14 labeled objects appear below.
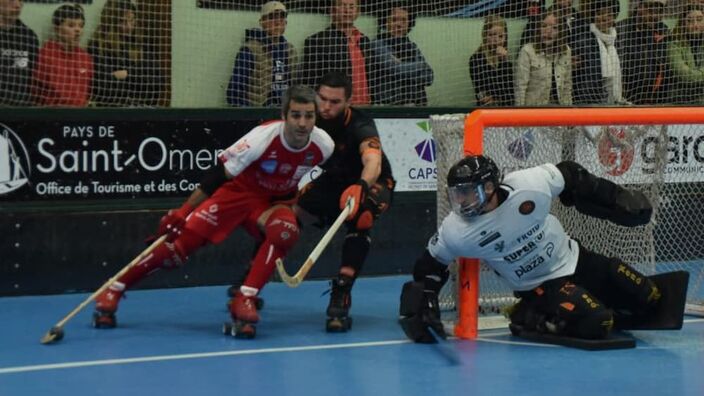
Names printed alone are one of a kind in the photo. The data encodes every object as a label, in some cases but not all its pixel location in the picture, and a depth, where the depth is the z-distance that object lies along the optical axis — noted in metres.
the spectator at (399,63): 17.94
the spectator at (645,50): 19.30
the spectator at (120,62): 16.31
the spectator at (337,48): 17.64
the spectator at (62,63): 15.95
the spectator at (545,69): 18.62
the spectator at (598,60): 18.95
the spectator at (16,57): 15.72
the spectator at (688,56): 19.45
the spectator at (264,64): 17.14
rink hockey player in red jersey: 13.36
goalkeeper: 12.83
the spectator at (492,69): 18.58
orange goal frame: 13.45
